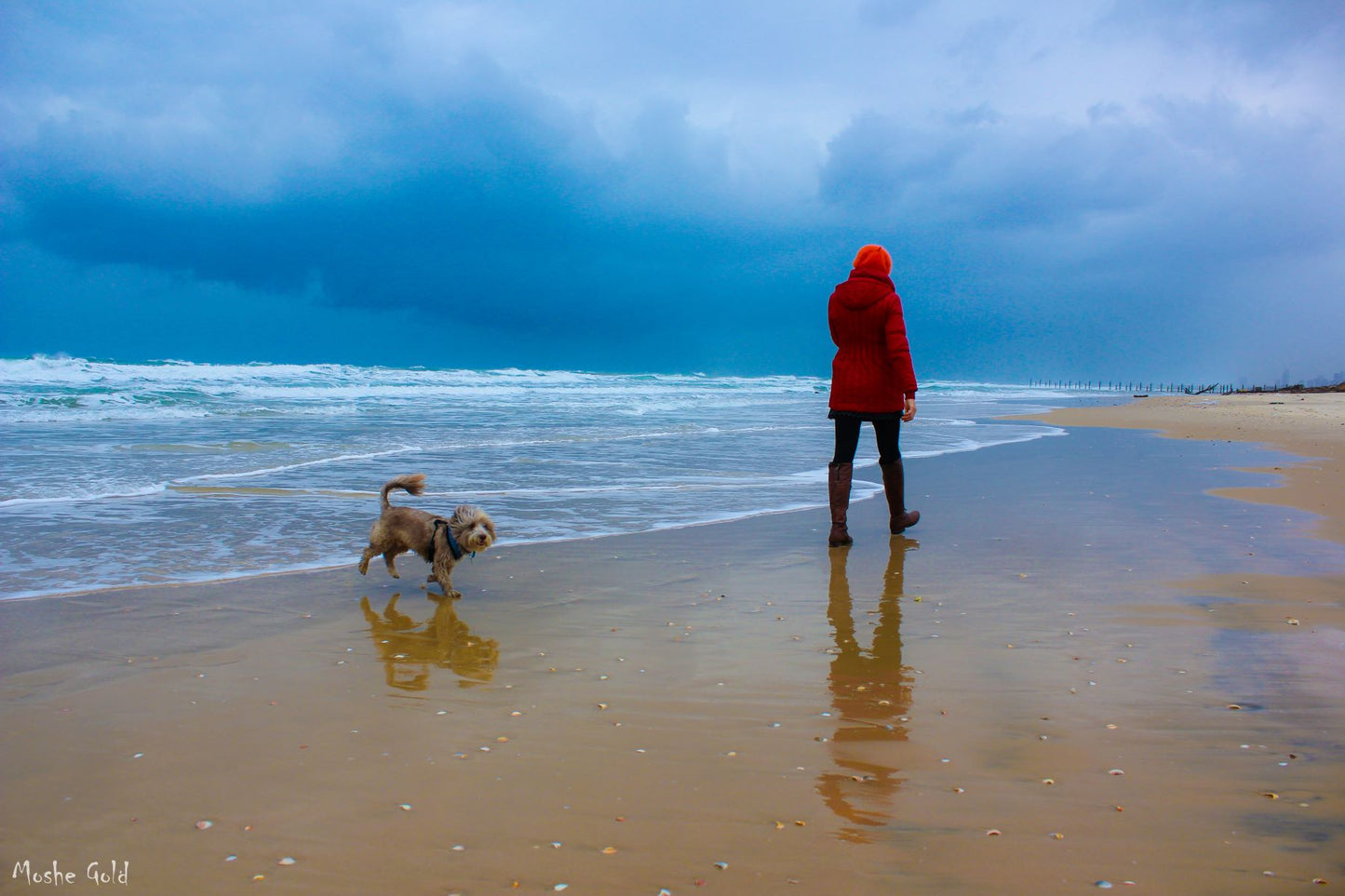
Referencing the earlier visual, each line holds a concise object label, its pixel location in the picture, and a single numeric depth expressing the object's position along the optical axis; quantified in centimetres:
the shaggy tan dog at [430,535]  528
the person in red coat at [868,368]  658
